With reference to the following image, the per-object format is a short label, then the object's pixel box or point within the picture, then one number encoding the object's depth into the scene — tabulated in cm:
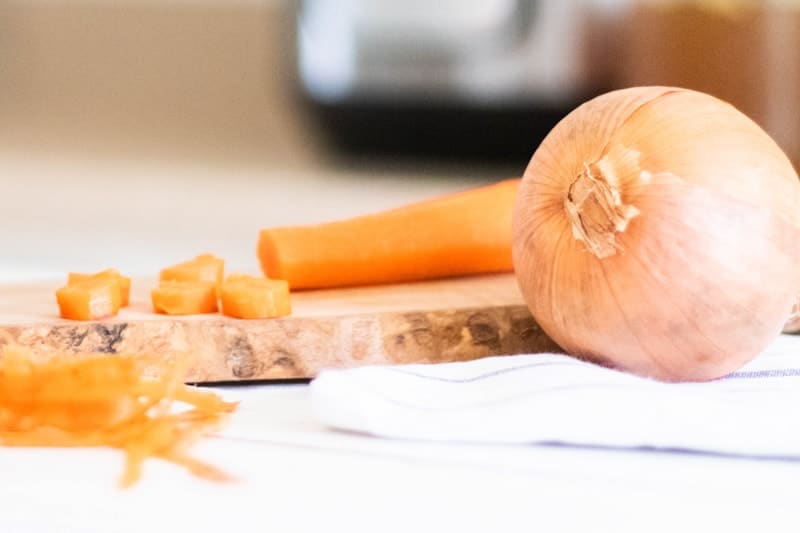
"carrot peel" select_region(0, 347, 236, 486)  80
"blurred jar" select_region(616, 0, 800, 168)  133
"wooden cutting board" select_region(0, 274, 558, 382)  87
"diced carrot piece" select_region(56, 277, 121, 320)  88
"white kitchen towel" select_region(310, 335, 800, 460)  79
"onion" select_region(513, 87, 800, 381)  82
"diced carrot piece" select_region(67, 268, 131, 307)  90
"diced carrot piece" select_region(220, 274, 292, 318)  88
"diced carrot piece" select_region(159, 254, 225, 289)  92
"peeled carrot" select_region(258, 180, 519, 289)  94
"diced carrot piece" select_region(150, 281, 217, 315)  89
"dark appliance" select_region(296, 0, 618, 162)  141
